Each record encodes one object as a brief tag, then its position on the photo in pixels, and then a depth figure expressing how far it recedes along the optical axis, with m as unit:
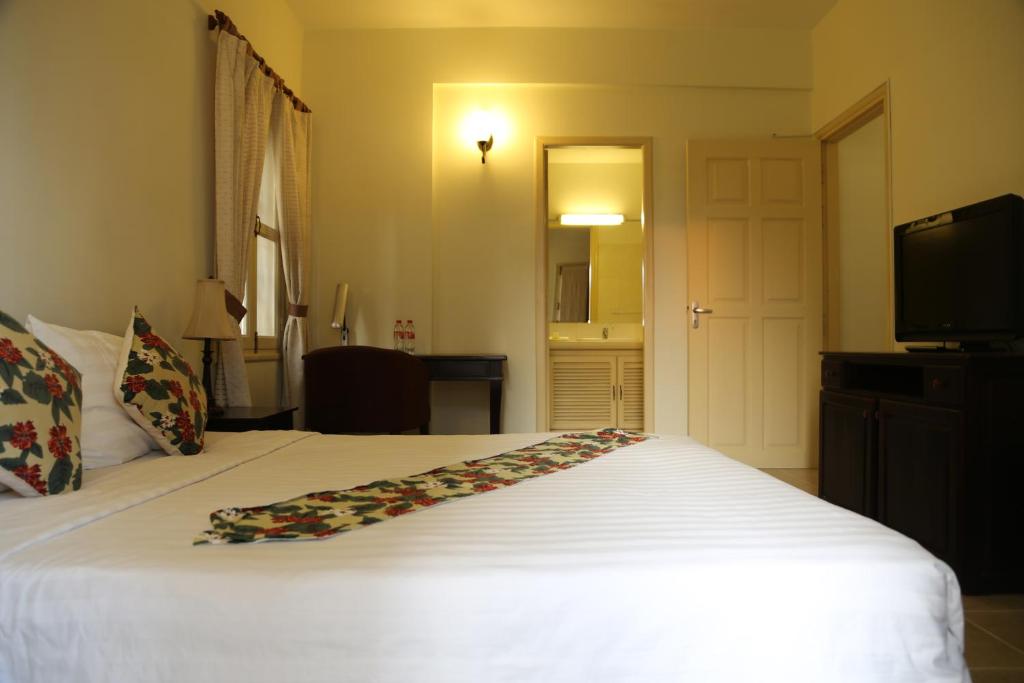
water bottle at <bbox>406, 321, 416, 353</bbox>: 4.29
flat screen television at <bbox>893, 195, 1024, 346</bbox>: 2.33
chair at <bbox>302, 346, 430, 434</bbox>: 3.47
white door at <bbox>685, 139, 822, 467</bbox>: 4.34
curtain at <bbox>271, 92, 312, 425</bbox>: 3.90
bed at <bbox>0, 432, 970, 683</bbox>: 0.86
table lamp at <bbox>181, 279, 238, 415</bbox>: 2.64
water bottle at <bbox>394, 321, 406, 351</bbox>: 4.28
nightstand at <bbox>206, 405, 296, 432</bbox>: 2.67
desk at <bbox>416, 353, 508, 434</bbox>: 4.03
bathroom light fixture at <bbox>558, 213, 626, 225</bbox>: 5.70
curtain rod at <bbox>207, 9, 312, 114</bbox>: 3.10
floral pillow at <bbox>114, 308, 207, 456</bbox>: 1.71
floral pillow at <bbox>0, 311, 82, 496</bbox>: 1.24
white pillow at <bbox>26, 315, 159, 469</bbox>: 1.64
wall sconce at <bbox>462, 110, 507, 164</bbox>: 4.38
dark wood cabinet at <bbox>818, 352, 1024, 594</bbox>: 2.21
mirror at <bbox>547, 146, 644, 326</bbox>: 5.70
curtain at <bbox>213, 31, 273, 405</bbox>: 3.07
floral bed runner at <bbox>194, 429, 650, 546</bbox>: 1.05
